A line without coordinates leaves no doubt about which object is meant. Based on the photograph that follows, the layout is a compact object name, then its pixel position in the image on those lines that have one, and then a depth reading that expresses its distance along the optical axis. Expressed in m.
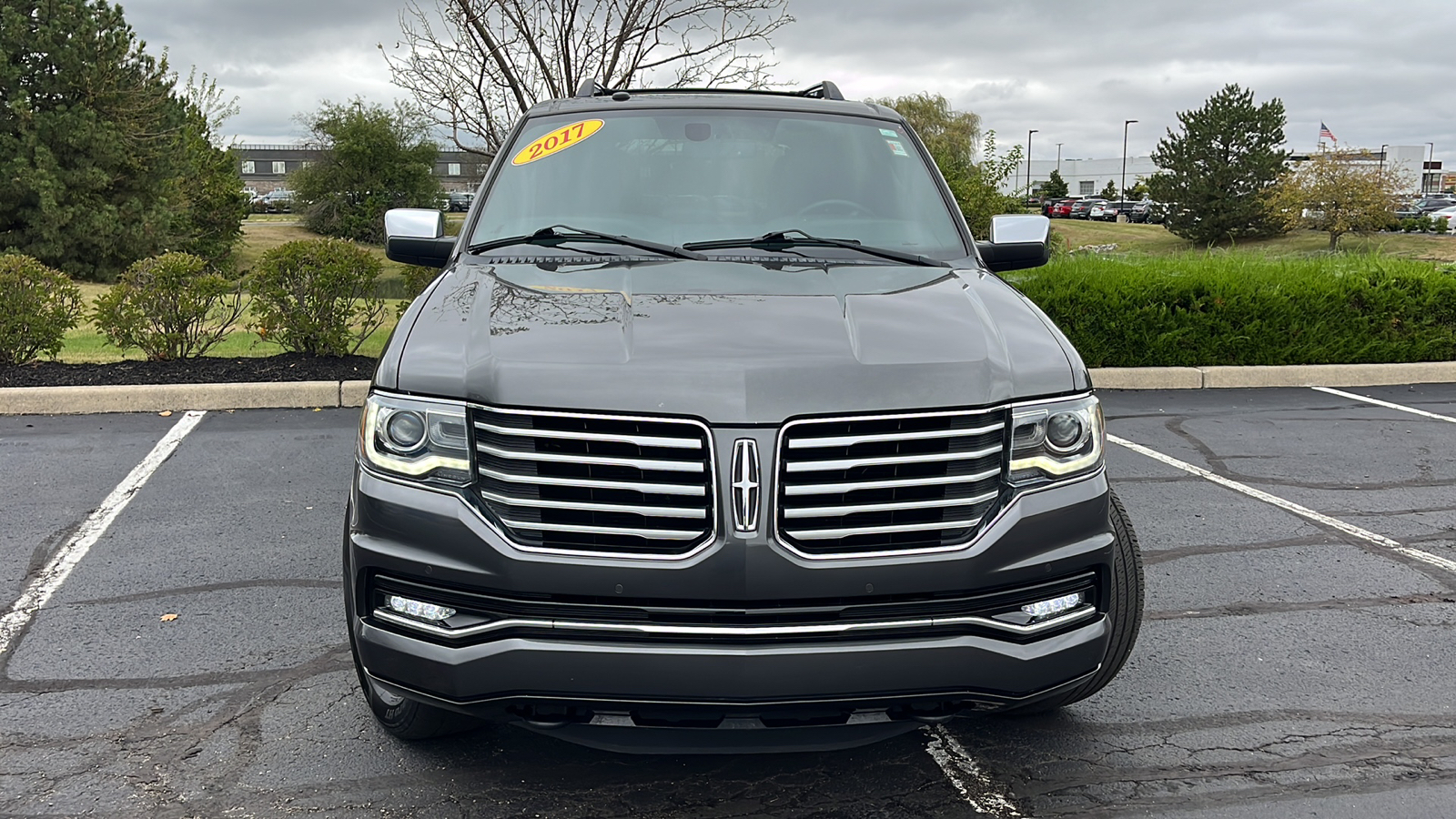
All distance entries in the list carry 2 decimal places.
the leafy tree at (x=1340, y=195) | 43.09
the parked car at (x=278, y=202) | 77.94
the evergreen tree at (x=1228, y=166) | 47.91
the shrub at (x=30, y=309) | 8.70
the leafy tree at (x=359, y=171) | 57.03
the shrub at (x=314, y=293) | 8.86
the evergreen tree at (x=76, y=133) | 25.31
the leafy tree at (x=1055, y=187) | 88.25
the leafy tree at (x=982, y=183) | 18.47
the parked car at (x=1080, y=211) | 70.69
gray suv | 2.42
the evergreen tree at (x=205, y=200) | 30.77
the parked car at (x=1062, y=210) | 70.00
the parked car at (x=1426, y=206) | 51.63
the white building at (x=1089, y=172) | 119.50
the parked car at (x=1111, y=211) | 70.00
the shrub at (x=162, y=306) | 8.80
